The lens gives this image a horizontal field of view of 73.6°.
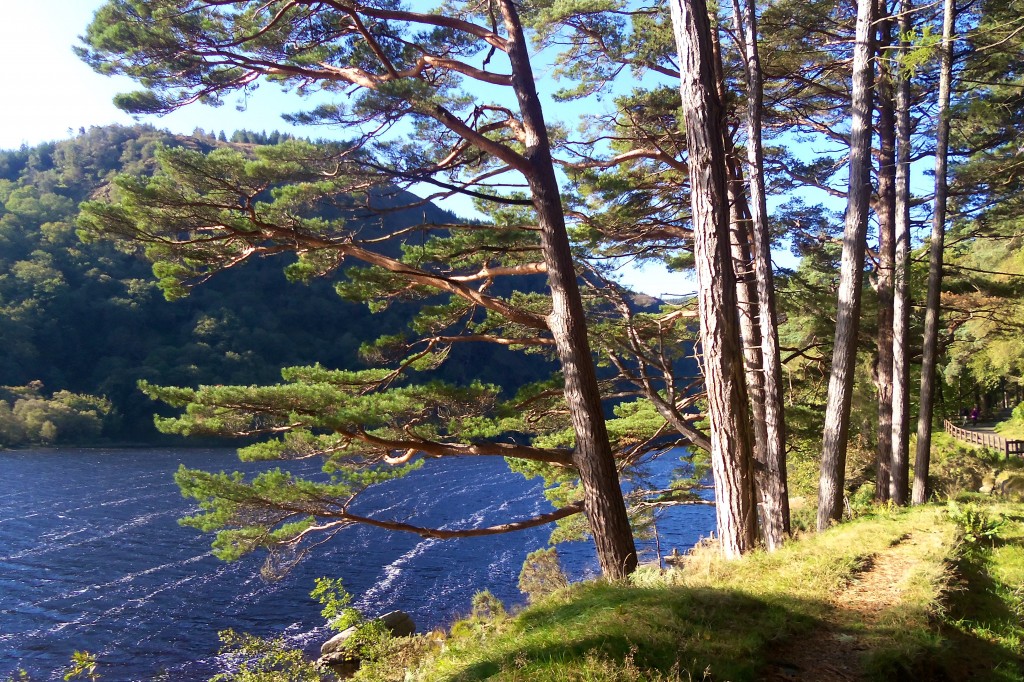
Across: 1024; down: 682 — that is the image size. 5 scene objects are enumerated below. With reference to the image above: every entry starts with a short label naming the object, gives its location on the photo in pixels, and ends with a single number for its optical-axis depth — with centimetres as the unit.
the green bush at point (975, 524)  568
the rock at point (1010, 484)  1389
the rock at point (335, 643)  1275
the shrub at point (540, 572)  1300
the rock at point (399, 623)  1290
